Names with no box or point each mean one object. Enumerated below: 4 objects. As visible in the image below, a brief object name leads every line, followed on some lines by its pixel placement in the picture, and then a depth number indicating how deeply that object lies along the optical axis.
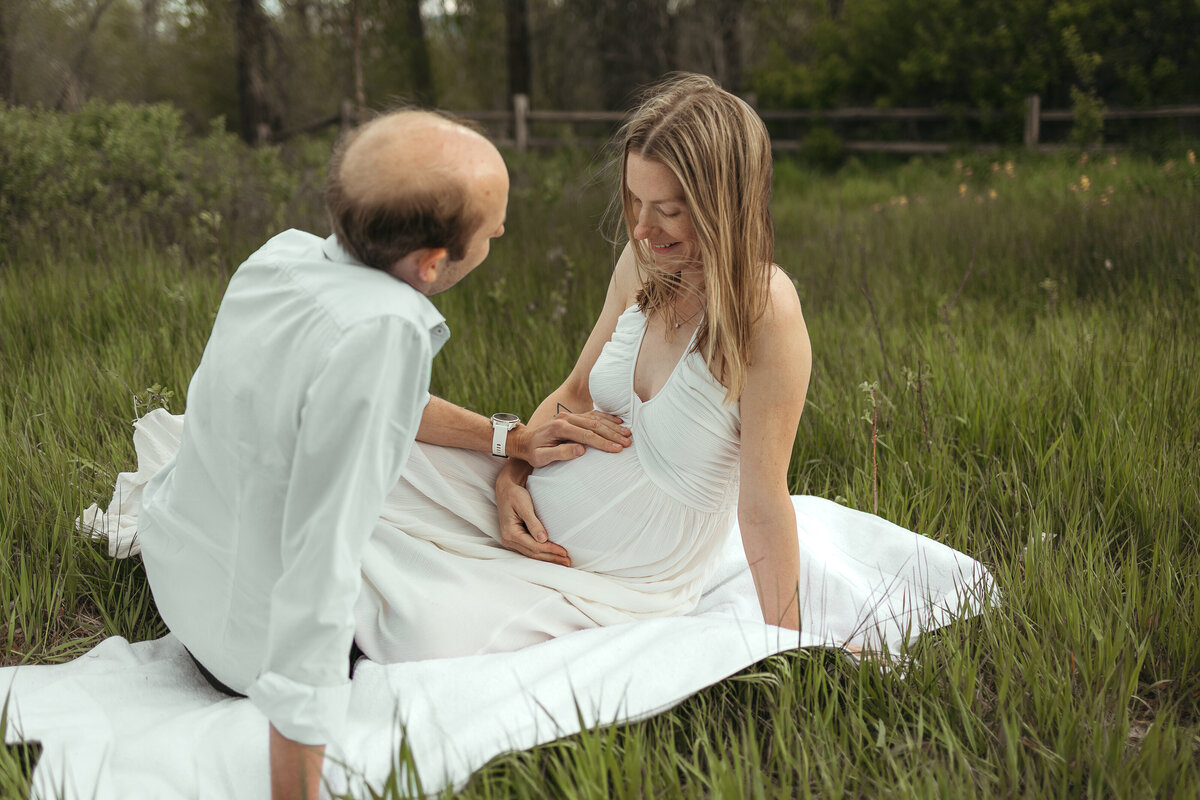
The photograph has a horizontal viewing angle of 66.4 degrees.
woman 2.01
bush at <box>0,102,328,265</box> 5.58
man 1.45
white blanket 1.74
